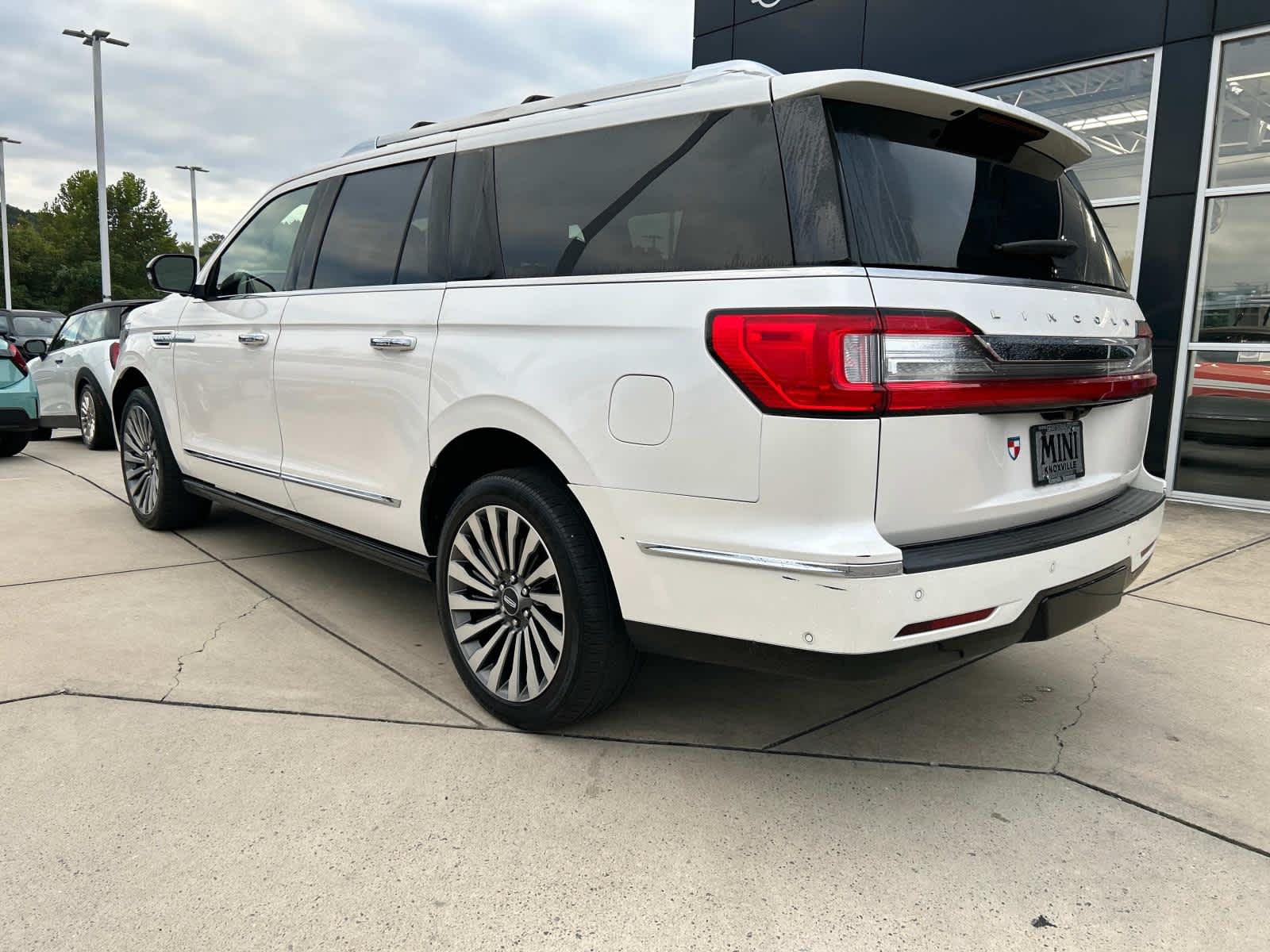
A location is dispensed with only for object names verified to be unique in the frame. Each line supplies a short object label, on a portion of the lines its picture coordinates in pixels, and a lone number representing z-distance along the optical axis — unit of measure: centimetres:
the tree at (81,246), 6122
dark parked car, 1503
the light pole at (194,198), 5062
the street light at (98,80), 2486
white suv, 208
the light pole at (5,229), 4162
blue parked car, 872
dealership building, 694
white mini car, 928
